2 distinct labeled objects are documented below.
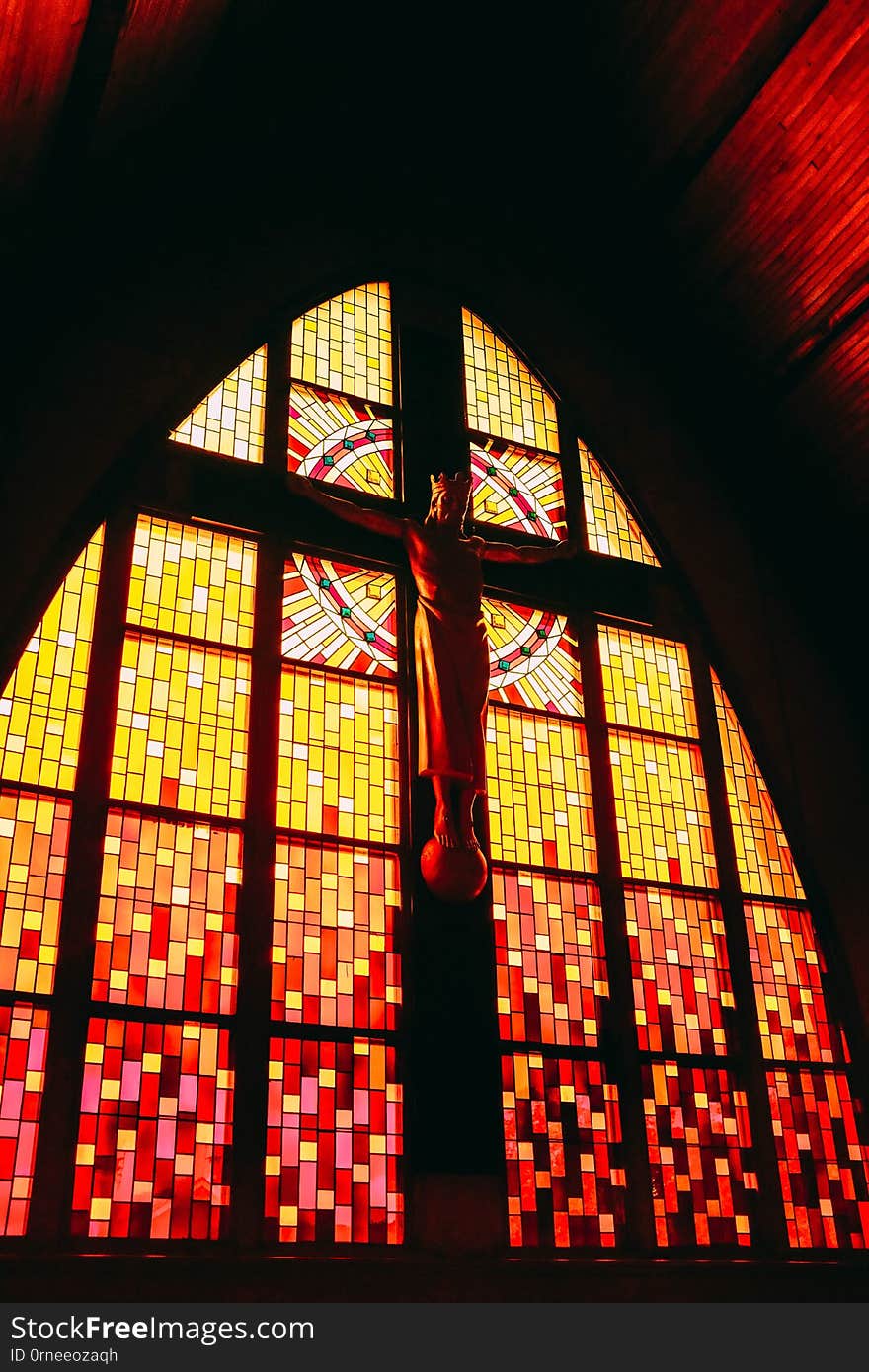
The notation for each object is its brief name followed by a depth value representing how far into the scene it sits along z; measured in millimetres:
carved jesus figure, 5734
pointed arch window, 4926
